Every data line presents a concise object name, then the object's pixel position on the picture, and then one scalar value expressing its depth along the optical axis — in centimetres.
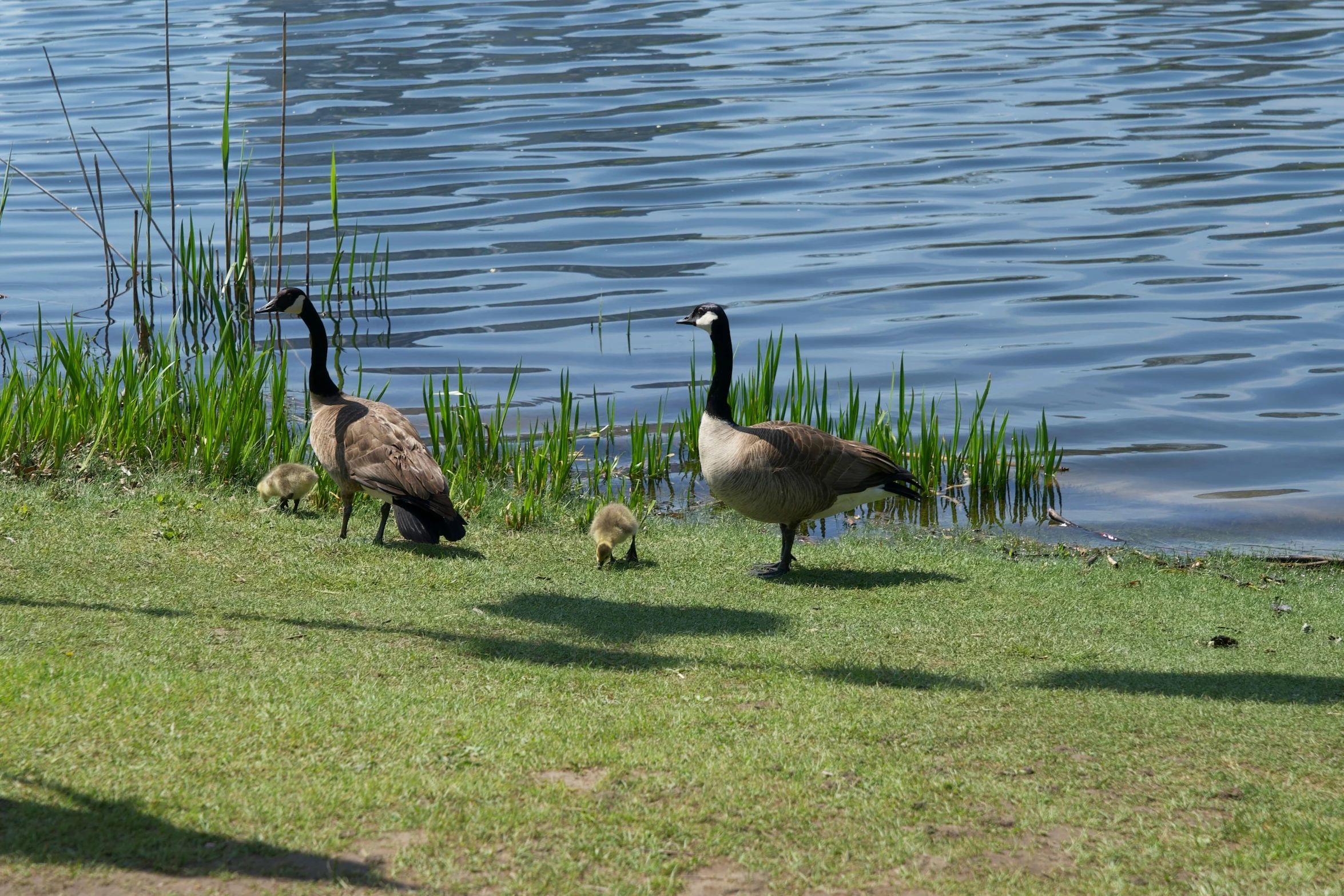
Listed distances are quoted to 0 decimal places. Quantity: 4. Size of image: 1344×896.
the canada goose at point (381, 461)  1697
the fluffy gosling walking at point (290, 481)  1920
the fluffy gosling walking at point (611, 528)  1733
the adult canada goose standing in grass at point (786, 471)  1752
